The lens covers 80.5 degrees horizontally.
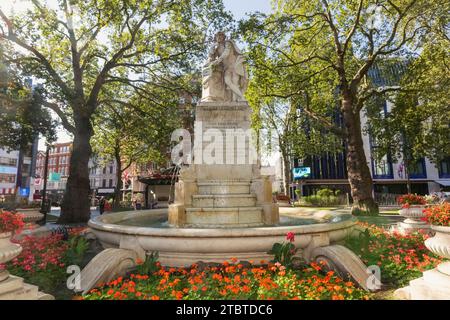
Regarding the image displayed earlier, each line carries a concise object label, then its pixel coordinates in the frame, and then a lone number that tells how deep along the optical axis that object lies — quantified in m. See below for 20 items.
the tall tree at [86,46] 13.94
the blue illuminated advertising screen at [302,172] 45.41
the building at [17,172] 50.53
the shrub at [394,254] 4.87
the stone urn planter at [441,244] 3.61
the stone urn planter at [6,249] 3.54
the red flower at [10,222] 3.78
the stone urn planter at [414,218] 9.07
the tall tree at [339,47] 16.48
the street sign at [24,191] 52.58
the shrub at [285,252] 4.61
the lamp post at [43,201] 14.91
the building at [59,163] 81.00
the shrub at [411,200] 9.38
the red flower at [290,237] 4.73
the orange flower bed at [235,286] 3.60
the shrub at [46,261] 4.80
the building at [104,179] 69.06
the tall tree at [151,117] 17.86
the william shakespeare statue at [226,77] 9.12
